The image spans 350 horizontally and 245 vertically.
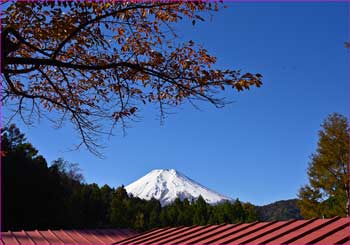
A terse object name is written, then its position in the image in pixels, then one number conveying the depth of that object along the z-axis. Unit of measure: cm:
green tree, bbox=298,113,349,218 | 2111
